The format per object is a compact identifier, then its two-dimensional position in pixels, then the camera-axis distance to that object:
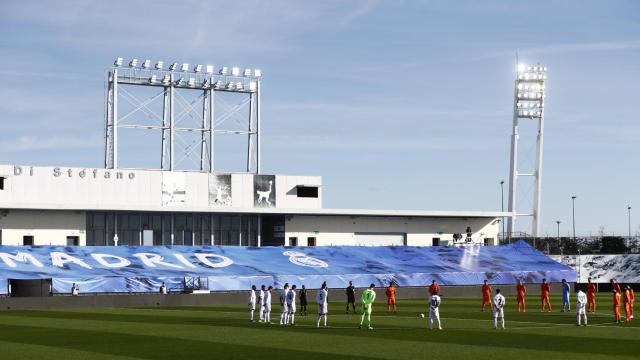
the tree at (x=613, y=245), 125.94
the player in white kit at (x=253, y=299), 52.16
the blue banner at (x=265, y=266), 82.50
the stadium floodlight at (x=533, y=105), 139.75
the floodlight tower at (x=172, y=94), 100.31
